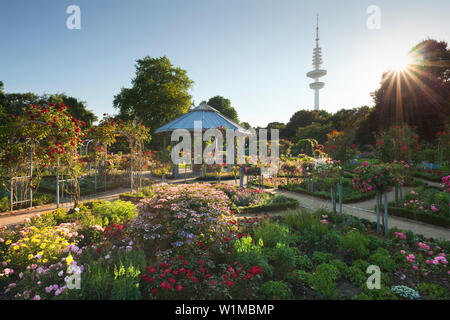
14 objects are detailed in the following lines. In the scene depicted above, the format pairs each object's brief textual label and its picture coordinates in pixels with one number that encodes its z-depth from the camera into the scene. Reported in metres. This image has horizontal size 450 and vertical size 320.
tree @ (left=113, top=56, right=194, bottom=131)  28.45
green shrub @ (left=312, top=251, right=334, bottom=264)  4.17
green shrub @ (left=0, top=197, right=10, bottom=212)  7.77
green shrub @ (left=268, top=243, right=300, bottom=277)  3.80
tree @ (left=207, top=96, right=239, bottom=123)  41.88
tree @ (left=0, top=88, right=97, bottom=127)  29.94
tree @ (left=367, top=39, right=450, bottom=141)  21.83
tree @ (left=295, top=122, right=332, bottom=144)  34.00
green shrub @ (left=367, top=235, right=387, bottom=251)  4.70
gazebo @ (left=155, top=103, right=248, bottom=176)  17.84
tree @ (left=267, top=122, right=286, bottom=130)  45.39
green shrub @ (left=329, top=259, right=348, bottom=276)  3.80
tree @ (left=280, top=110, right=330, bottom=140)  46.26
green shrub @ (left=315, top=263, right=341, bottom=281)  3.62
